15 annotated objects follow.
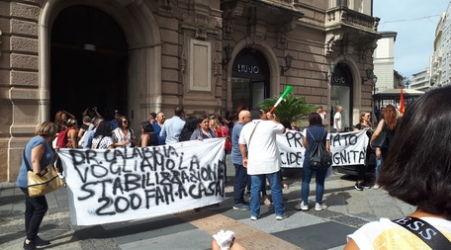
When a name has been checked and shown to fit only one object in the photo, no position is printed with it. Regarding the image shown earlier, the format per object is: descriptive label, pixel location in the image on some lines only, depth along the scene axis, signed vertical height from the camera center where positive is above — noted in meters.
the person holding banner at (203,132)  7.05 -0.23
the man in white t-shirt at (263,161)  5.75 -0.63
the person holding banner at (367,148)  8.38 -0.64
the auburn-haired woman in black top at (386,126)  7.23 -0.08
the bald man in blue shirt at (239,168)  6.54 -0.85
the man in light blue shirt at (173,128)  8.30 -0.19
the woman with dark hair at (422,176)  1.08 -0.17
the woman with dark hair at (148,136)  6.80 -0.30
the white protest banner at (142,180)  5.02 -0.91
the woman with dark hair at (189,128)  7.47 -0.16
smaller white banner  9.05 -0.66
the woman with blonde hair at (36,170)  4.62 -0.65
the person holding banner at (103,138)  7.02 -0.36
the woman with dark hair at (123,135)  7.43 -0.32
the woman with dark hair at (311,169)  6.45 -0.80
